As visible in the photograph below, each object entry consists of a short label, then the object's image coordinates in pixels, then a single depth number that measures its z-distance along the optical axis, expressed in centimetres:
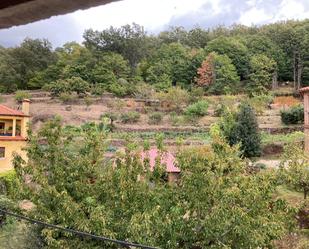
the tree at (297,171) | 887
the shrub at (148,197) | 502
